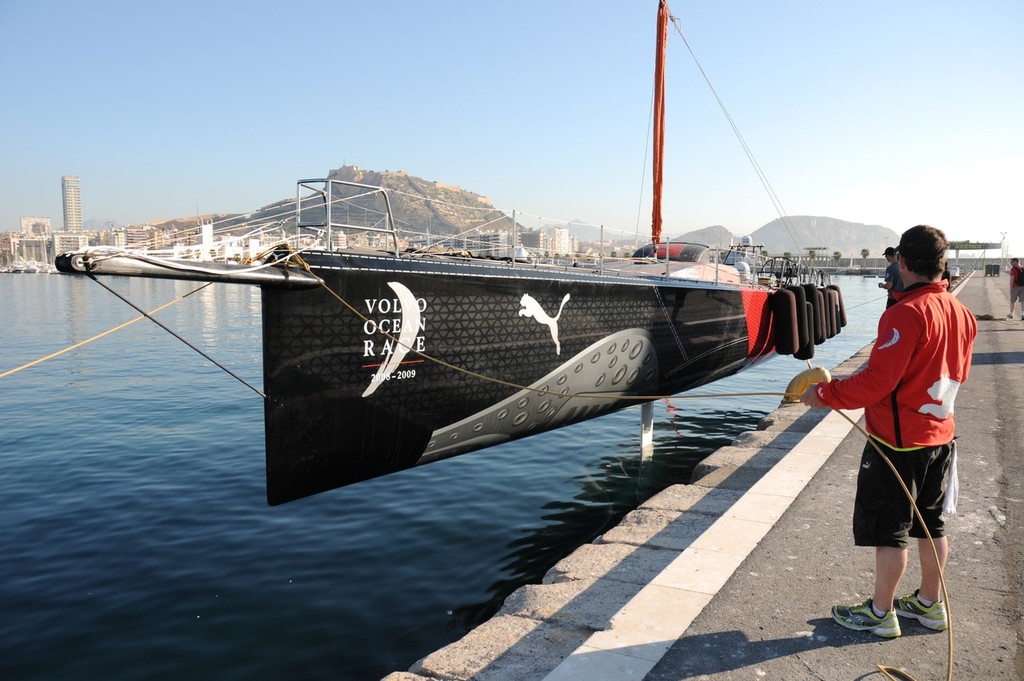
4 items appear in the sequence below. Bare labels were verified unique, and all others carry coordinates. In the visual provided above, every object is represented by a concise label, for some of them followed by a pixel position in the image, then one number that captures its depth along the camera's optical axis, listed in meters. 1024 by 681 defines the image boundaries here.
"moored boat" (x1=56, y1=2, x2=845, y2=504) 5.07
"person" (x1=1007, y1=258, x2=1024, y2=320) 19.30
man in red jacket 3.03
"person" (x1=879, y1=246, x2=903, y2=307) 9.28
